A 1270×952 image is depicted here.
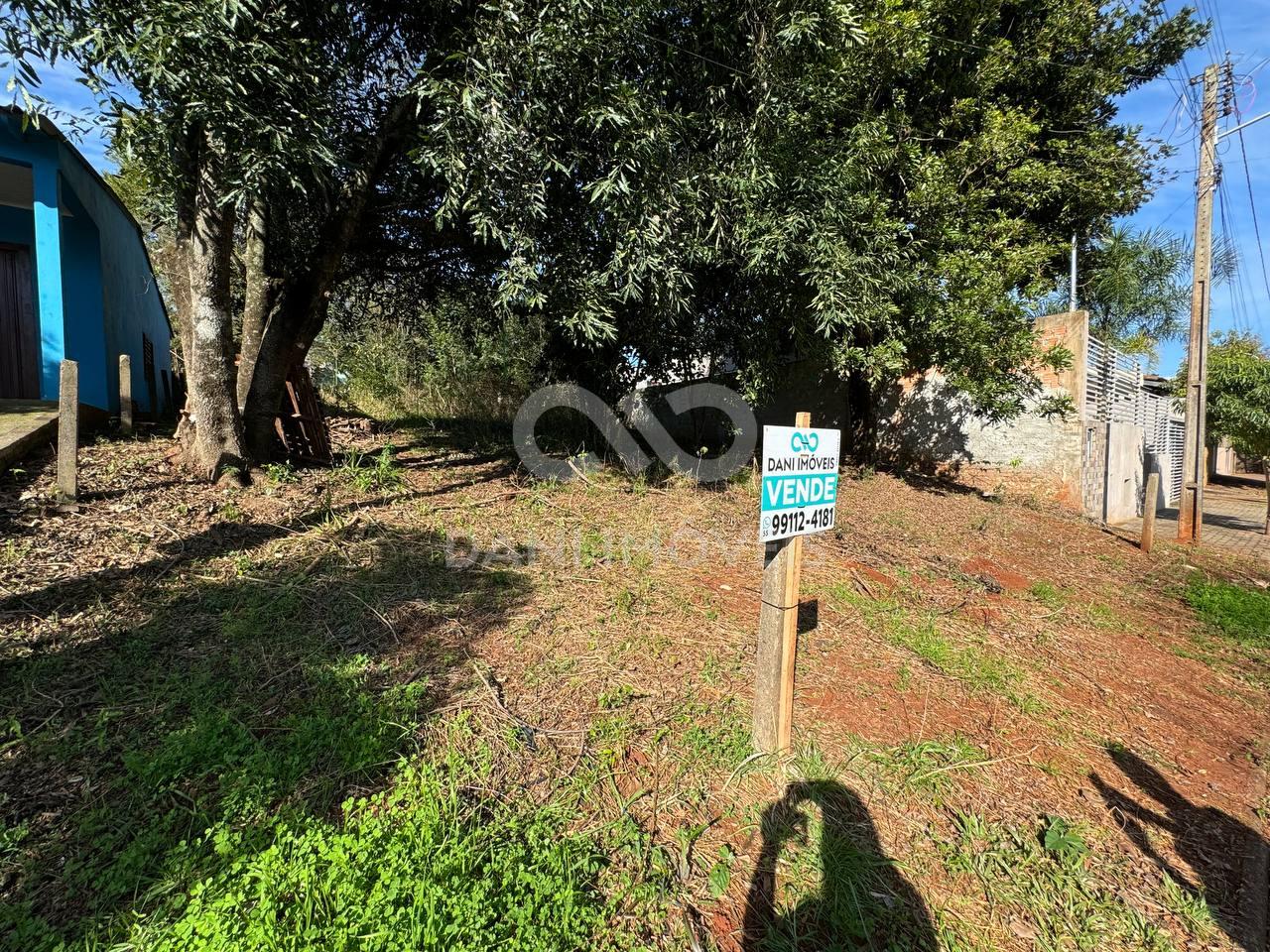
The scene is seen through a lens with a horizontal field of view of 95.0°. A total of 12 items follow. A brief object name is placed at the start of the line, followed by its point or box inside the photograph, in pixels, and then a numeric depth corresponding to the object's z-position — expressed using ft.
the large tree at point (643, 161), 13.48
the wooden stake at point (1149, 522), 25.70
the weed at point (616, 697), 10.06
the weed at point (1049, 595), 17.67
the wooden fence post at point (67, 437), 14.48
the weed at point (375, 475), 19.24
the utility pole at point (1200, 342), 28.02
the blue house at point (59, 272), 20.38
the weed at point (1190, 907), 7.86
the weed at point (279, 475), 18.12
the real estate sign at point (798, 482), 8.44
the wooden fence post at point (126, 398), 21.58
